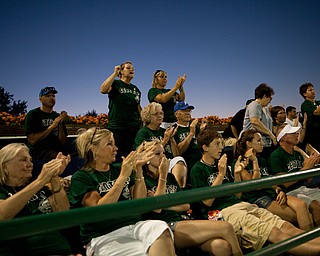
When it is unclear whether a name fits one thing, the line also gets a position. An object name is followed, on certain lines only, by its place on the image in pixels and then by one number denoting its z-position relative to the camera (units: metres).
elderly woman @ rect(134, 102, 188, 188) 3.30
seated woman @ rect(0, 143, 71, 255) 1.70
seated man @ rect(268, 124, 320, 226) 3.32
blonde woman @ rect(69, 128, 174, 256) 1.84
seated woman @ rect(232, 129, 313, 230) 3.04
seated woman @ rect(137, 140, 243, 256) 2.11
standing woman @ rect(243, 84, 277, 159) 4.22
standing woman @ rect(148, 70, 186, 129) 4.07
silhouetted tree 11.67
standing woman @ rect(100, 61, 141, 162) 3.87
